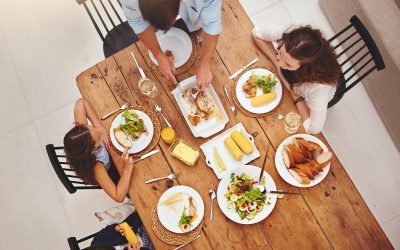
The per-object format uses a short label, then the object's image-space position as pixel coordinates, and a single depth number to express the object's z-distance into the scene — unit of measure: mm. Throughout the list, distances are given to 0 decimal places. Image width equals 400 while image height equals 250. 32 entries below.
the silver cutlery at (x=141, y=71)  2019
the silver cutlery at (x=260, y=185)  1781
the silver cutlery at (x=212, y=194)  1811
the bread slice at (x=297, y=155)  1801
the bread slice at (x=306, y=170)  1766
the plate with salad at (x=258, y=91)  1913
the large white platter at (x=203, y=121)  1906
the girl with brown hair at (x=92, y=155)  1855
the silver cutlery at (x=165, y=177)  1859
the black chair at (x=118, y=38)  2549
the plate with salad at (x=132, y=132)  1916
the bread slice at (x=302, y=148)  1813
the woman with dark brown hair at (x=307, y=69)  1769
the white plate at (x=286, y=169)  1774
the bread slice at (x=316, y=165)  1768
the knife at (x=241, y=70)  1992
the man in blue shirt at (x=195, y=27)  1772
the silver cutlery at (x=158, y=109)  1961
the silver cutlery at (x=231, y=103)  1936
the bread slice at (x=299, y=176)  1768
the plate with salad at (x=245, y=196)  1763
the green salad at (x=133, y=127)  1928
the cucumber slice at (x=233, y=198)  1772
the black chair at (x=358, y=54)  2002
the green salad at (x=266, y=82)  1922
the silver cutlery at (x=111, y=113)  1996
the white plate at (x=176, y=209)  1785
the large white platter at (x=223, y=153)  1855
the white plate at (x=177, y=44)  2039
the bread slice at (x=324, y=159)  1733
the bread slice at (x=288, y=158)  1799
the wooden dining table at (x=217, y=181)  1750
